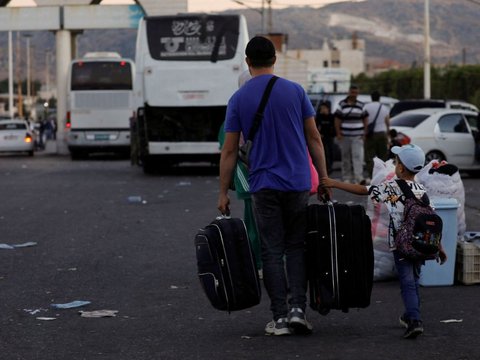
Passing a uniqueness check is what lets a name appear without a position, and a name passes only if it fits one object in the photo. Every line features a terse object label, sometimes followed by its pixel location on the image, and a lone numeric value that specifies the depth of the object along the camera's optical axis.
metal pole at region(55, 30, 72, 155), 46.25
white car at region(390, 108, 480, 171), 27.17
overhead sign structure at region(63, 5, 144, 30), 44.47
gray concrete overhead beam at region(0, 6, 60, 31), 45.06
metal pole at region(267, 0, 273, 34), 85.75
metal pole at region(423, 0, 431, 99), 60.59
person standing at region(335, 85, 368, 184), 23.03
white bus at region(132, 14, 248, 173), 27.75
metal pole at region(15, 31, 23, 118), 117.61
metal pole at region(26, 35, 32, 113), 117.56
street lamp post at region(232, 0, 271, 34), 59.92
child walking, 7.93
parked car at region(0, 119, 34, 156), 47.94
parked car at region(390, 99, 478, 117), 34.94
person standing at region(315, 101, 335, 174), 27.20
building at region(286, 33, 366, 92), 93.56
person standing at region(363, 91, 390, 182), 24.52
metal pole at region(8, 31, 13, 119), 96.94
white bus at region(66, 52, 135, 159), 41.69
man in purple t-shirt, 7.93
